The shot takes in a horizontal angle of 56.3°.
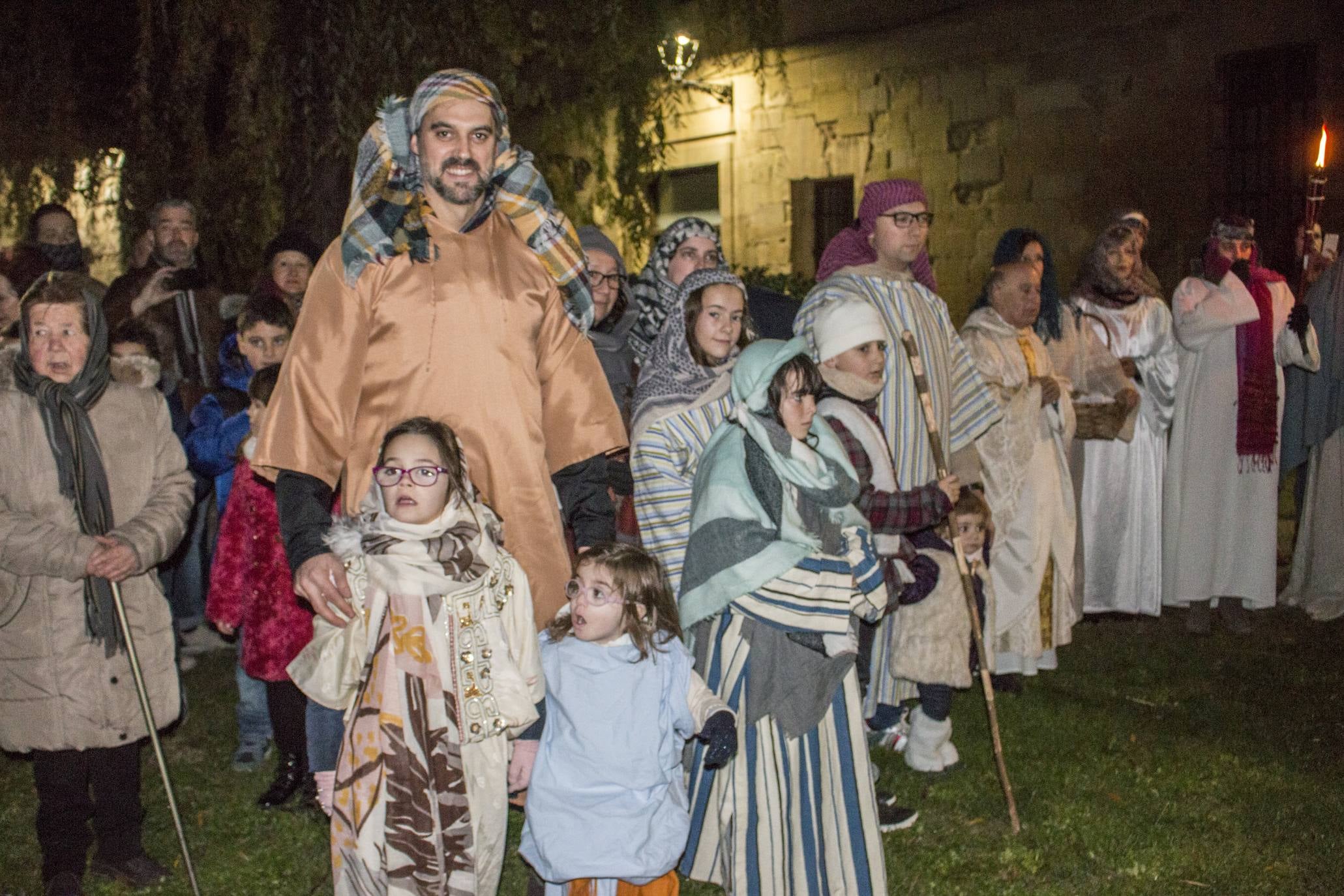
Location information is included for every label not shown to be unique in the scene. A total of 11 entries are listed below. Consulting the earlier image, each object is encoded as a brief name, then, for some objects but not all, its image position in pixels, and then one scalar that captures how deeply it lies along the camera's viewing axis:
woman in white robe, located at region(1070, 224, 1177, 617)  7.15
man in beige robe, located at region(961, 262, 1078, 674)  6.03
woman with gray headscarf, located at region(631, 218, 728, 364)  5.09
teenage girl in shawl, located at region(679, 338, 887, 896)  3.62
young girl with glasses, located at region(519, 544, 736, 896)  3.34
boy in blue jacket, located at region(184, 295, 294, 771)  5.03
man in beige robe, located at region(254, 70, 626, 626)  3.17
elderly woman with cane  3.85
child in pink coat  4.60
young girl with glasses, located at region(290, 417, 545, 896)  3.12
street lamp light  10.73
